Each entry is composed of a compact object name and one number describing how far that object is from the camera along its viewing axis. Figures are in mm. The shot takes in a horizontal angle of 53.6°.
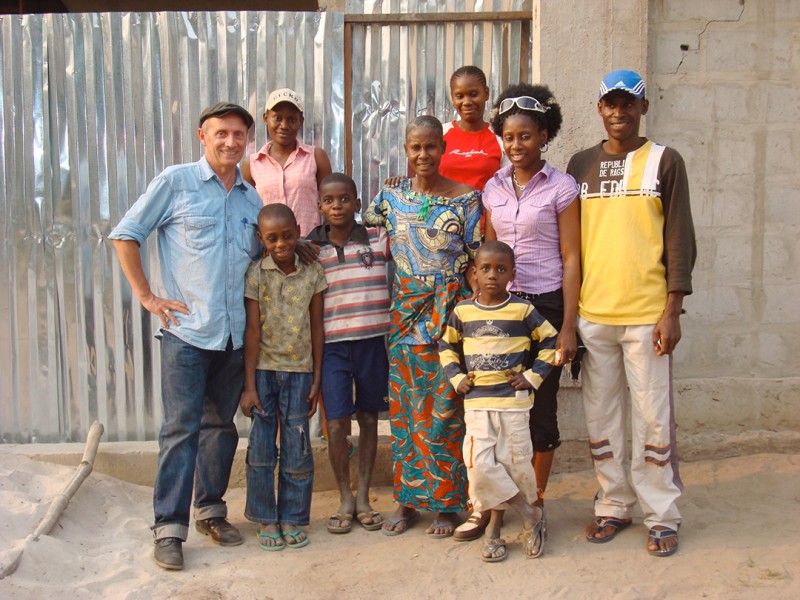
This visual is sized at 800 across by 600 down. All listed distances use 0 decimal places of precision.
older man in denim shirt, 3469
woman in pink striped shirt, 4027
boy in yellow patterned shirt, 3633
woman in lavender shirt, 3508
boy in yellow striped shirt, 3416
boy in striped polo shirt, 3729
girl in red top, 4012
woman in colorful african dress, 3637
